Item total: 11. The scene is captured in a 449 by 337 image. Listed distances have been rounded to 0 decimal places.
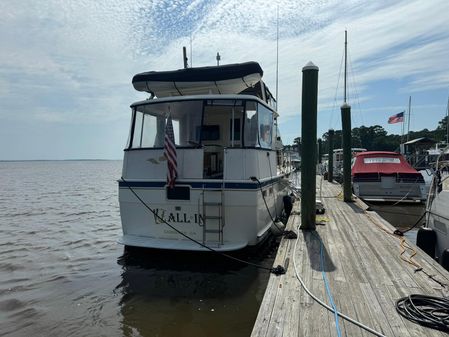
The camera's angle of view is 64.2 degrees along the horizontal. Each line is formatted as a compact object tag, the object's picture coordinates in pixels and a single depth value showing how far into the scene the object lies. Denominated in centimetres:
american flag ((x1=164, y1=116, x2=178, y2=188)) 711
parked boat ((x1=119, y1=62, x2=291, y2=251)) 702
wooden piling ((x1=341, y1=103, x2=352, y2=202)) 1188
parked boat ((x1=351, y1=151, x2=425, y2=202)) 1519
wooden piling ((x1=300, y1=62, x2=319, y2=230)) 743
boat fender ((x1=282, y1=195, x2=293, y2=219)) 1122
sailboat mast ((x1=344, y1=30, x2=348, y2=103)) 1935
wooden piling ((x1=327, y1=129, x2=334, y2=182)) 2067
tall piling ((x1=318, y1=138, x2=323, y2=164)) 2997
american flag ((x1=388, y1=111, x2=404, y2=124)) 2803
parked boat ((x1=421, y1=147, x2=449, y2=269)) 697
